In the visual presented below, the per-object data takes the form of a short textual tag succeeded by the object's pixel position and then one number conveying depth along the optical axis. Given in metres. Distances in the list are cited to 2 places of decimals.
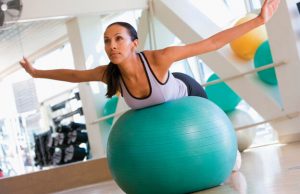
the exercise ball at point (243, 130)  5.44
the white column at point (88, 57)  8.30
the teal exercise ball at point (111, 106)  7.80
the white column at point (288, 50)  4.79
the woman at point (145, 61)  2.53
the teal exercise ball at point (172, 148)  2.44
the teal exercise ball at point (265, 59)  5.14
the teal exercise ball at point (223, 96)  5.61
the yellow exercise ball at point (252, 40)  5.31
